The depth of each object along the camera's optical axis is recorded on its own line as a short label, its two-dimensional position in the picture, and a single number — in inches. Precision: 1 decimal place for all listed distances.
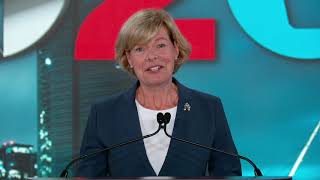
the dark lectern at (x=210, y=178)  205.7
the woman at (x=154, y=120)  225.5
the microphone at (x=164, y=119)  218.8
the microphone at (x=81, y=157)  216.8
